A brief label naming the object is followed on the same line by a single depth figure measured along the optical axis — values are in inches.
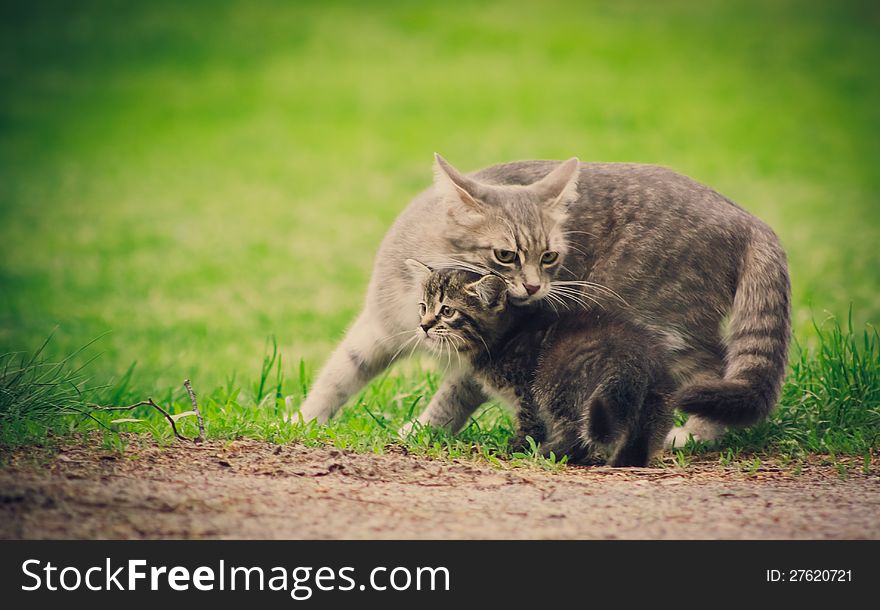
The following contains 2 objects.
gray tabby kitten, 373.4
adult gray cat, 403.5
